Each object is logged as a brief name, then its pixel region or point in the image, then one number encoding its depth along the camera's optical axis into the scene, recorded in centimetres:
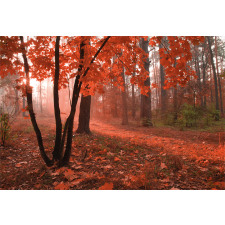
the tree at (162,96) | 961
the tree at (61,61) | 207
